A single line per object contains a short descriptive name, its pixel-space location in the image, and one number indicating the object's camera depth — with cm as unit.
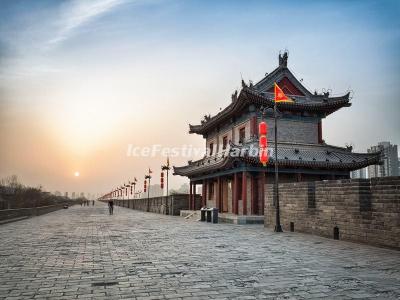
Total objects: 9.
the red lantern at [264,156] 1898
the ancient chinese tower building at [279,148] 2158
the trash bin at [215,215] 2089
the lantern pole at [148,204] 4429
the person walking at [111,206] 3268
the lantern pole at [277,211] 1427
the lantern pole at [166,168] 3594
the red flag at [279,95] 1603
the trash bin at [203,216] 2278
